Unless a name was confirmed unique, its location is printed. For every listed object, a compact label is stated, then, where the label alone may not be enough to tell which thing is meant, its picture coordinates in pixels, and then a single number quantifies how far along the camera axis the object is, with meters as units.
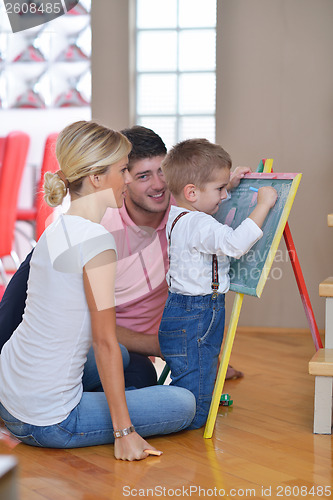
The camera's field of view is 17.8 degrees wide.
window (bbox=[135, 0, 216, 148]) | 4.98
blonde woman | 2.82
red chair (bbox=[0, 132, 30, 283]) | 5.39
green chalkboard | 3.05
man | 3.43
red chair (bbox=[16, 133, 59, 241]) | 5.72
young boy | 3.08
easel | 3.06
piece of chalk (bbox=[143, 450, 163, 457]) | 2.86
